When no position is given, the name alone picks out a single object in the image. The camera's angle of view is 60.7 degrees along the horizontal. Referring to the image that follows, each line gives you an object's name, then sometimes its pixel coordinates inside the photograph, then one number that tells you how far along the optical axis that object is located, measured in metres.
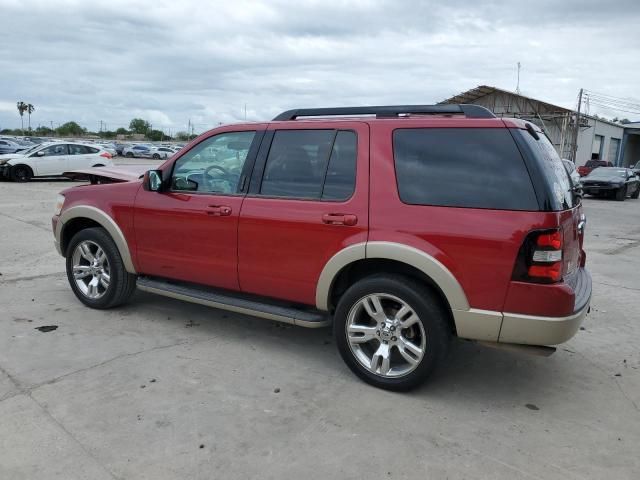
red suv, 3.29
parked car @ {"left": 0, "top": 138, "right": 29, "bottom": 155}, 26.66
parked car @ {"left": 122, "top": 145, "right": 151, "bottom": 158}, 49.31
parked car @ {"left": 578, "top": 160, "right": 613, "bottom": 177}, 33.22
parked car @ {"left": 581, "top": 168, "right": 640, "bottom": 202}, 22.08
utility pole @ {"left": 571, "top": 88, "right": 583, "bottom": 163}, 39.18
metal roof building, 40.07
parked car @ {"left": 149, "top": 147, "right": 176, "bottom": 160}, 49.47
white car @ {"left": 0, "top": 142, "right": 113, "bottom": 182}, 19.73
